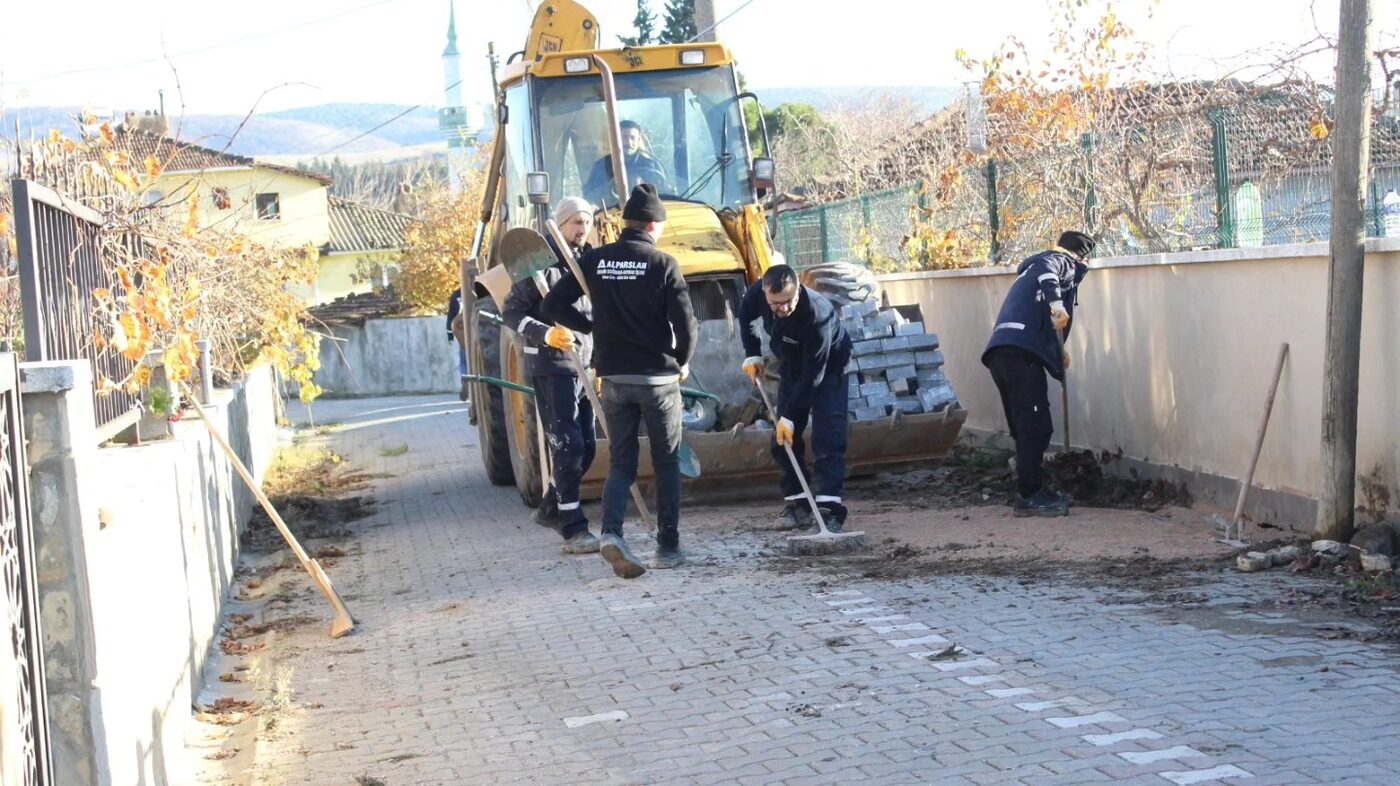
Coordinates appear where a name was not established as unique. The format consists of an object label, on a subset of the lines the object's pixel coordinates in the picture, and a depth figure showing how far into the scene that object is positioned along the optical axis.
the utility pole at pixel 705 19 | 17.97
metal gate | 3.41
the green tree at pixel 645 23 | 54.32
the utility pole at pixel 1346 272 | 8.02
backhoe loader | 10.60
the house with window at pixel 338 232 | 55.09
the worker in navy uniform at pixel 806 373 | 9.41
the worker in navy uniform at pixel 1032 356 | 10.07
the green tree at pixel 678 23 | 53.66
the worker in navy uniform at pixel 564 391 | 9.20
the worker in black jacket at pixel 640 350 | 8.51
